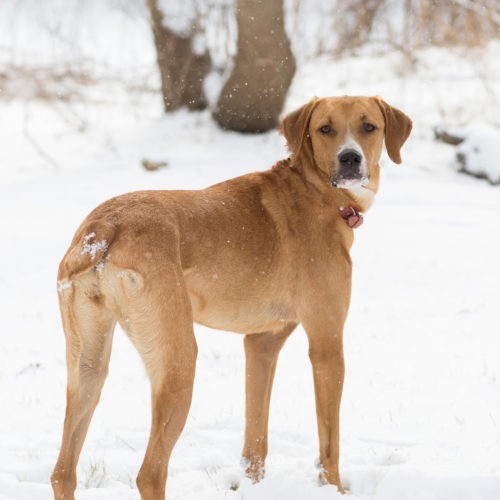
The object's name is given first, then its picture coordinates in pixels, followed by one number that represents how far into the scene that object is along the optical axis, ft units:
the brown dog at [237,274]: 9.88
